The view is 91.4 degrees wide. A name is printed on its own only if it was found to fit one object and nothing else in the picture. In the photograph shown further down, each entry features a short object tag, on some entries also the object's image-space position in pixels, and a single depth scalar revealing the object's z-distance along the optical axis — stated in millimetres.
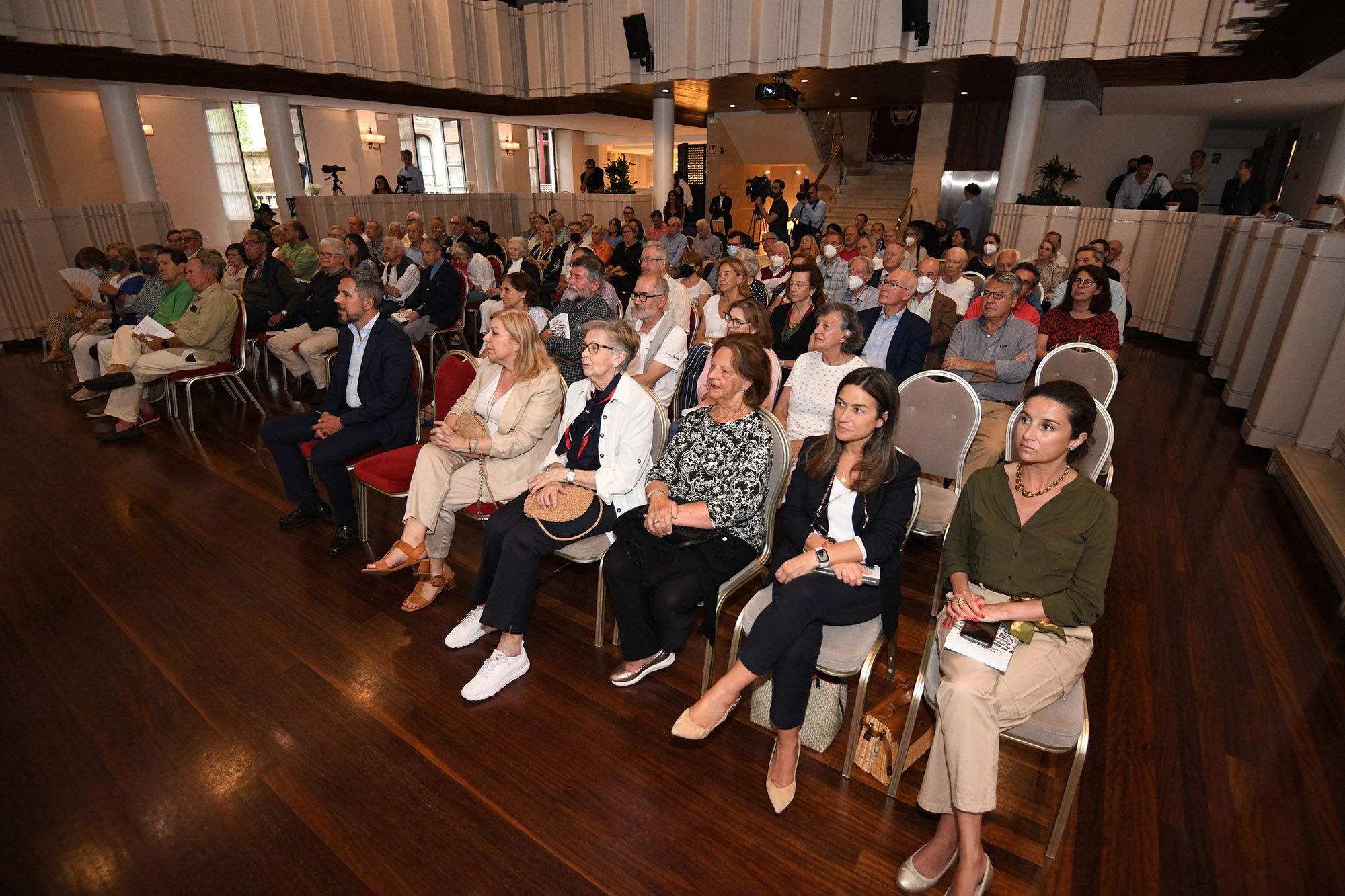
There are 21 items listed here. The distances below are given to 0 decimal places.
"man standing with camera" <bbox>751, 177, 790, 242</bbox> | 12102
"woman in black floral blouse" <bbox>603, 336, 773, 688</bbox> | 2414
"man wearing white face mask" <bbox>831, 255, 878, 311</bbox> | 5359
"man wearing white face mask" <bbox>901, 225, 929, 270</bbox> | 7745
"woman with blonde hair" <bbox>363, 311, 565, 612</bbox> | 2967
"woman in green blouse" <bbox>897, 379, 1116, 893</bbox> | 1742
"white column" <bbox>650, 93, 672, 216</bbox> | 13148
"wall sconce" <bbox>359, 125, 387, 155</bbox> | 17359
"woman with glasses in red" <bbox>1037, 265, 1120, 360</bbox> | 4328
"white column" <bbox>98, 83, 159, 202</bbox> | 9531
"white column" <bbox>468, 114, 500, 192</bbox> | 15203
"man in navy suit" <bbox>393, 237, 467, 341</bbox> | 6086
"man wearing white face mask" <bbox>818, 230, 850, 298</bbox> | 6496
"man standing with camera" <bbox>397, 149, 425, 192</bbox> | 13617
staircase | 15234
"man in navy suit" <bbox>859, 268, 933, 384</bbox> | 3801
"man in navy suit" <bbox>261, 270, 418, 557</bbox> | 3418
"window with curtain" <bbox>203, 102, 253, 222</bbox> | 15211
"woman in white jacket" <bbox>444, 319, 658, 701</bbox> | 2611
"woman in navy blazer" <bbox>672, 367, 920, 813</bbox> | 2043
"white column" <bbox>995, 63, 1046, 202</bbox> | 9688
